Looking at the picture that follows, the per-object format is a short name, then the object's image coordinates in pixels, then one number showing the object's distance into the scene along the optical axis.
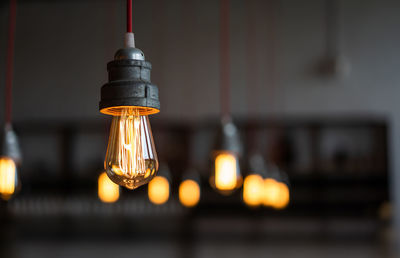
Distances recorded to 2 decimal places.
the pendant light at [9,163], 2.69
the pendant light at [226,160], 3.19
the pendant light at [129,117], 1.28
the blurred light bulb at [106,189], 4.67
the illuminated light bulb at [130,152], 1.29
